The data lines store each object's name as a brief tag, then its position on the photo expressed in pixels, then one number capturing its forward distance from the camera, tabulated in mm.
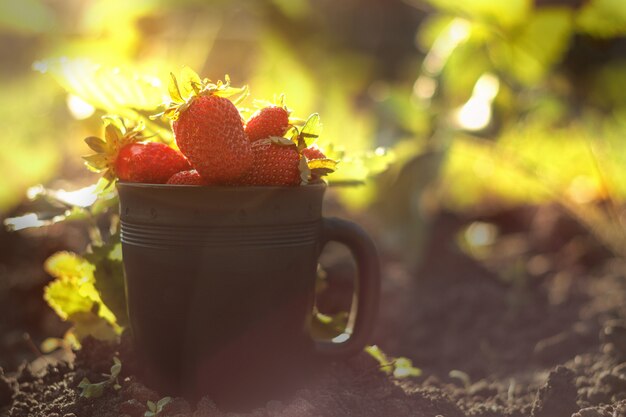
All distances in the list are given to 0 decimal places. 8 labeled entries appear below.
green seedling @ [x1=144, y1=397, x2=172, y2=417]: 542
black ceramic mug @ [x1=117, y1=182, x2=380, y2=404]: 535
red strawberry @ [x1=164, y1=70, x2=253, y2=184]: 524
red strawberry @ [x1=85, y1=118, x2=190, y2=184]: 554
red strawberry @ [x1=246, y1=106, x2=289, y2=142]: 548
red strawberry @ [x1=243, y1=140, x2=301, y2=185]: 541
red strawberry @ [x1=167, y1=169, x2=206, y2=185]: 542
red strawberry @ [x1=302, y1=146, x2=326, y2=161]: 563
